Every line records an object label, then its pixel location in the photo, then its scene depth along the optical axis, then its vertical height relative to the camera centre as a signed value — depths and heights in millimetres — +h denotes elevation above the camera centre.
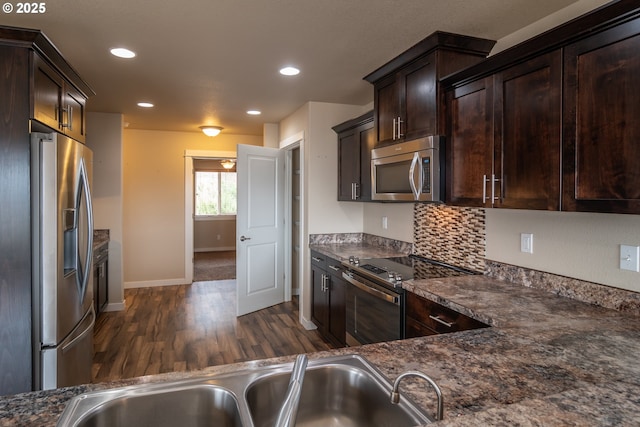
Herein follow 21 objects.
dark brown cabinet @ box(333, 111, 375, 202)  3574 +532
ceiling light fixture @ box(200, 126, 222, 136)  5609 +1191
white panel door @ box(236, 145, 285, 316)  4637 -212
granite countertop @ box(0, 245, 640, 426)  755 -485
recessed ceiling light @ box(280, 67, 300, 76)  3092 +1144
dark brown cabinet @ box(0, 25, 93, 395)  1996 +34
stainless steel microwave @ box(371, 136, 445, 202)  2417 +279
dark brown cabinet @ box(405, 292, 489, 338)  1894 -571
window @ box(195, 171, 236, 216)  10031 +479
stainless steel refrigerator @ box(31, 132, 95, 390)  2062 -259
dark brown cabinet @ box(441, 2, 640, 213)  1449 +413
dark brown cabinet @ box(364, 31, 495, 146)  2398 +890
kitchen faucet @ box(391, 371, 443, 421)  873 -442
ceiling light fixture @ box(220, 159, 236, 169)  9352 +1169
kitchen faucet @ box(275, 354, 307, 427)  732 -383
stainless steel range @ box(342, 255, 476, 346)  2445 -552
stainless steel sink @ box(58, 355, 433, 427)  1003 -528
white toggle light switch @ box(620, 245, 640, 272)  1727 -212
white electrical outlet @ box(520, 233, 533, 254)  2254 -188
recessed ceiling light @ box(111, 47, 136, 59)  2707 +1138
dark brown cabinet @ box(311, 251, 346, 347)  3368 -821
